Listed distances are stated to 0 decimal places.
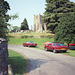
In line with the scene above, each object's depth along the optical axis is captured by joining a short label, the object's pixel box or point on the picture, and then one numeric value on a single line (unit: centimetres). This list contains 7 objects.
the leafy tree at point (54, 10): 3900
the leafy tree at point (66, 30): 1754
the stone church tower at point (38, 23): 7112
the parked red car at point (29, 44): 2207
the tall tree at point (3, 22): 648
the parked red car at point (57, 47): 1353
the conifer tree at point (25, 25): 7176
